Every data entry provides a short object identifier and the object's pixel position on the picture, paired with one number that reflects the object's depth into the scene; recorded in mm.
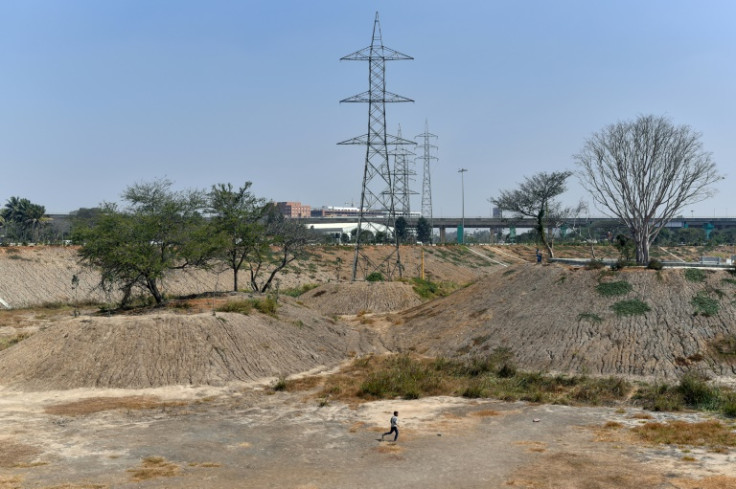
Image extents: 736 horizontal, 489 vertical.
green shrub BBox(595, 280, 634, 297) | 45719
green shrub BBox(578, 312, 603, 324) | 43269
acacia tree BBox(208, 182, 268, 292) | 58031
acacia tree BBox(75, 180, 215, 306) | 47094
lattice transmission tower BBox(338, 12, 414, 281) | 66875
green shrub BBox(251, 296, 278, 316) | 47250
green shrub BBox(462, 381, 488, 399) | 34656
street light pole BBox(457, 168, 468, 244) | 179875
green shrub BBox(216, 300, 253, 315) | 45469
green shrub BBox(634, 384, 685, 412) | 31439
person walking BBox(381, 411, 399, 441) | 26286
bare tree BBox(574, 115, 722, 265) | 54125
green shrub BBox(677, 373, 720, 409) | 31656
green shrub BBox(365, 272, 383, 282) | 77500
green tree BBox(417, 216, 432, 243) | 172500
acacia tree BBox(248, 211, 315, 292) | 60431
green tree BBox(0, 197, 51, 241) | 116562
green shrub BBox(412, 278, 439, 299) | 72062
